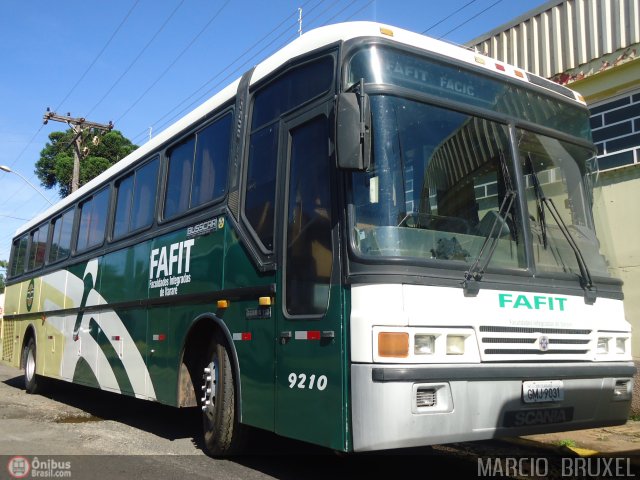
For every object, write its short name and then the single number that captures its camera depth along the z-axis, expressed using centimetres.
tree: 3488
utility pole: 2934
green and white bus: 419
